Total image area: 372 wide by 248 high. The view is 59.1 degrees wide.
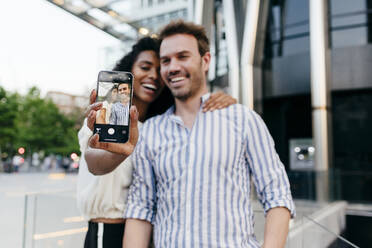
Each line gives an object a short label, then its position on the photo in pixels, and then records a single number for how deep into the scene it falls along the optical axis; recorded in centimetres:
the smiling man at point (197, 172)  142
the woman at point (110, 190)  161
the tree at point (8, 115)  2059
